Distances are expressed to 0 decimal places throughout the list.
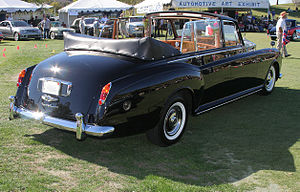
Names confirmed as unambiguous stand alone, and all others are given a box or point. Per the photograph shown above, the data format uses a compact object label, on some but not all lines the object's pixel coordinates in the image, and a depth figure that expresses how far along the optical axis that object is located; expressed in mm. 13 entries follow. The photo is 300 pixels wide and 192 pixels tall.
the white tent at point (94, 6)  29812
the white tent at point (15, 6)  32394
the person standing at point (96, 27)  24922
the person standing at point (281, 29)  12898
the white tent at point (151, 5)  27203
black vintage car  3672
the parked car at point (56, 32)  26500
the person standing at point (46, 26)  25562
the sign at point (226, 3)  28903
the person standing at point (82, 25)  24952
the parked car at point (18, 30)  23984
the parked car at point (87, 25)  27875
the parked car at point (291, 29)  23456
